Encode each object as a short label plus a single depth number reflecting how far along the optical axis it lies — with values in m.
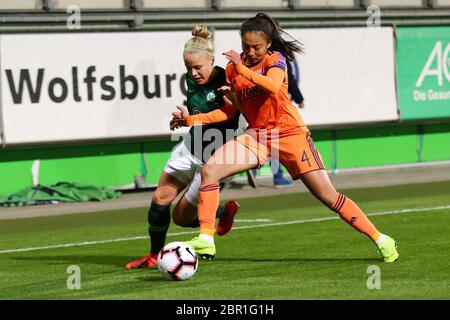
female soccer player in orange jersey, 10.80
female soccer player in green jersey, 11.17
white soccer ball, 10.27
